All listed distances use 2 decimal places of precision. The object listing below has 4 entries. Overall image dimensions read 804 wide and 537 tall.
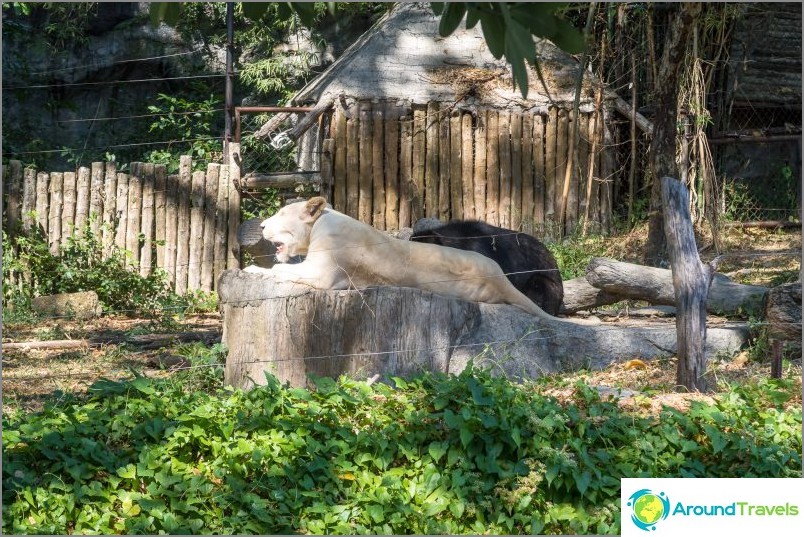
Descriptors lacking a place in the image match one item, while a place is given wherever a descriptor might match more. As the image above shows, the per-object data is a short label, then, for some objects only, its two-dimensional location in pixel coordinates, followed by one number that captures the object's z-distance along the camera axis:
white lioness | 13.23
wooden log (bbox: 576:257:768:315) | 14.88
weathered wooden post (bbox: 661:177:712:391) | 11.24
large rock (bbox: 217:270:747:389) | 12.36
